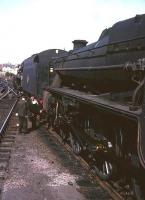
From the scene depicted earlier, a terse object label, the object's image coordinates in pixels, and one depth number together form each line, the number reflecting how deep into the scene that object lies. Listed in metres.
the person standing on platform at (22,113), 13.83
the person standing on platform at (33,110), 15.04
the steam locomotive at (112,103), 5.82
